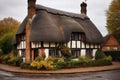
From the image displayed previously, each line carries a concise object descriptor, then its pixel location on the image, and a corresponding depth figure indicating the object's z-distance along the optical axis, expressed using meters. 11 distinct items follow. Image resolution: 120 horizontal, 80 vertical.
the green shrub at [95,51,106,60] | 18.20
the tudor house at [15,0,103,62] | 15.80
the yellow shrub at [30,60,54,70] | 13.63
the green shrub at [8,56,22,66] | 17.01
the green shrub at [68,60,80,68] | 14.69
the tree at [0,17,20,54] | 22.94
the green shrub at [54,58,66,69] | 14.19
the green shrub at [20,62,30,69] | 14.42
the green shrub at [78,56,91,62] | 15.57
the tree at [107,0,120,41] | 24.34
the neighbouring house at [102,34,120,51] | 28.31
